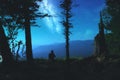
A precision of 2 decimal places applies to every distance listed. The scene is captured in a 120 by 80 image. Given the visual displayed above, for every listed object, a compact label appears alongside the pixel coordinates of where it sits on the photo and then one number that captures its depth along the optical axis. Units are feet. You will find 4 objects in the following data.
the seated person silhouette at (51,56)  38.21
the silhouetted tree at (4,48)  25.52
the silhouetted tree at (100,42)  35.80
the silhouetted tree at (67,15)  60.05
